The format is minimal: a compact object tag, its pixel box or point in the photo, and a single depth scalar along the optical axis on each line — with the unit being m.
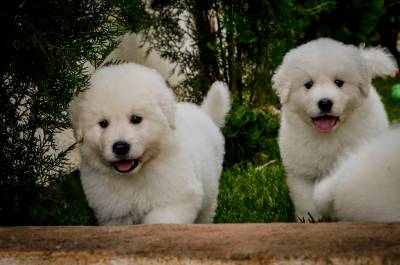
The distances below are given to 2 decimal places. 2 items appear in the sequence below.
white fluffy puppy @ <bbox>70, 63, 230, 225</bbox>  3.39
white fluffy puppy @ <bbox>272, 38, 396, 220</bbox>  4.11
